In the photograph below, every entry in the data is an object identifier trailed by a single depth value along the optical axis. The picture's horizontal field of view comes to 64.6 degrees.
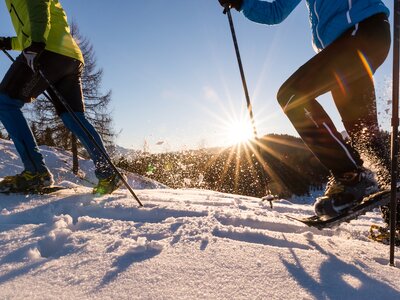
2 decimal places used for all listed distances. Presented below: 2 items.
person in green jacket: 2.80
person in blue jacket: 2.04
